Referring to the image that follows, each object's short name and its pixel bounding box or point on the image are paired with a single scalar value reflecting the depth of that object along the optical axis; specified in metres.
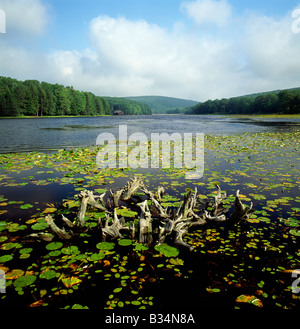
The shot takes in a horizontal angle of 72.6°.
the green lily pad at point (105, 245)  4.42
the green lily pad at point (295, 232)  4.83
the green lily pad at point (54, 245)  4.38
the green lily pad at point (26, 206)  6.27
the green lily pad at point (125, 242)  4.52
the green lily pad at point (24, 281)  3.39
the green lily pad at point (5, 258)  3.94
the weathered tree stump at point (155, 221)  4.62
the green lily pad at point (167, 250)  4.23
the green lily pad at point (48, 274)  3.55
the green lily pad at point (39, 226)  4.99
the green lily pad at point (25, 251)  4.23
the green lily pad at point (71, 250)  4.24
